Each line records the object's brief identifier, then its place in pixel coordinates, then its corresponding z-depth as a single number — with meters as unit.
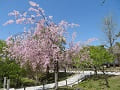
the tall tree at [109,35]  20.27
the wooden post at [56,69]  7.31
